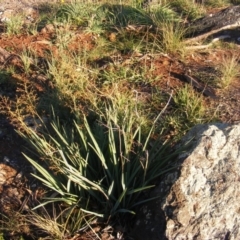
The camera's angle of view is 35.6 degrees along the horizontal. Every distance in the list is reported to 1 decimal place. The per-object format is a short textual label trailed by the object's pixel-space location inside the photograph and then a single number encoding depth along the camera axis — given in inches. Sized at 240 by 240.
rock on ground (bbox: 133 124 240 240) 101.4
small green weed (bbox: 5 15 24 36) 195.9
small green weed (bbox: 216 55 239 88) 162.9
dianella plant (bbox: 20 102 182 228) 111.5
